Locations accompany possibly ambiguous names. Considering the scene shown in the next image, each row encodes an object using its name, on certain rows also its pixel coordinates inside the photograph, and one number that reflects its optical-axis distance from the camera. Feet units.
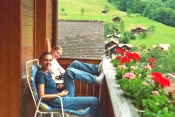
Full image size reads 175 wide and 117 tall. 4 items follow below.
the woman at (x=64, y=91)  10.76
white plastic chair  10.63
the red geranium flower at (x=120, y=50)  14.76
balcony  6.60
